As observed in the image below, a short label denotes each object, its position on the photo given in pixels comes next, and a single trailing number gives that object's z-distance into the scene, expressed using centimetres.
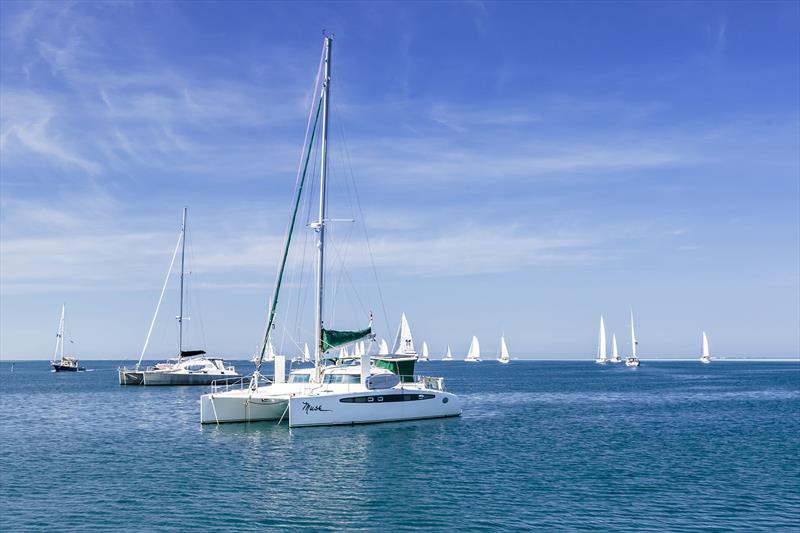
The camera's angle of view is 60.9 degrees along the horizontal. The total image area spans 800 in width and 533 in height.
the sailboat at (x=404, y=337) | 10041
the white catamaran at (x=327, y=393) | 4381
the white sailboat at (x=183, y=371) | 9956
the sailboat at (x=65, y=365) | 18638
